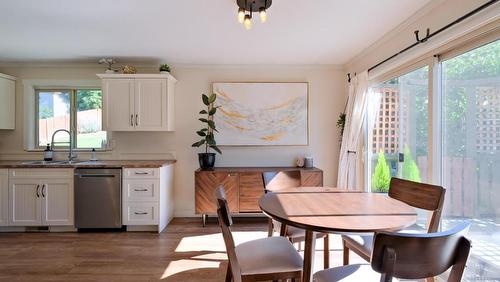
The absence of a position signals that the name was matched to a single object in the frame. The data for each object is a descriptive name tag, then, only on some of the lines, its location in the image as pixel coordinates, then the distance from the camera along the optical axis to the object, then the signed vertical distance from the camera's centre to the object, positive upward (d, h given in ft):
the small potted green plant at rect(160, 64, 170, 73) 12.59 +3.25
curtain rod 5.84 +2.81
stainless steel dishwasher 11.42 -2.35
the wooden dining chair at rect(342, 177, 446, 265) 5.51 -1.35
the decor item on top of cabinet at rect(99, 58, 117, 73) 12.48 +3.55
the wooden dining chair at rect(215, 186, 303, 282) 4.84 -2.33
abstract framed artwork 13.57 +1.30
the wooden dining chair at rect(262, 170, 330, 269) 7.43 -1.32
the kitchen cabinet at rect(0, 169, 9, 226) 11.47 -2.35
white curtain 11.48 +0.55
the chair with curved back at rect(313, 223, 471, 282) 3.24 -1.38
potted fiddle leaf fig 12.50 +0.03
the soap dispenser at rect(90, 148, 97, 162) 13.34 -0.77
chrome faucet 13.03 -0.19
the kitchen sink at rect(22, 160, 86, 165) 11.98 -0.99
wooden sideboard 12.14 -2.13
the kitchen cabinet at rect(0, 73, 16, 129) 12.62 +1.82
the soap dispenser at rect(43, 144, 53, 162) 12.85 -0.65
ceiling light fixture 6.81 +3.46
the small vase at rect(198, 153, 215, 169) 12.67 -0.93
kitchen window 13.76 +1.14
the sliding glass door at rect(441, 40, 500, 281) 6.27 -0.24
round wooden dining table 4.47 -1.38
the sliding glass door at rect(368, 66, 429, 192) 8.55 +0.25
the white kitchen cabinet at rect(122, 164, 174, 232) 11.51 -2.37
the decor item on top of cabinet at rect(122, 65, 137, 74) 12.44 +3.15
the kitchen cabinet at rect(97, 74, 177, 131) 12.41 +1.71
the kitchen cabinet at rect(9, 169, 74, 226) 11.49 -2.36
